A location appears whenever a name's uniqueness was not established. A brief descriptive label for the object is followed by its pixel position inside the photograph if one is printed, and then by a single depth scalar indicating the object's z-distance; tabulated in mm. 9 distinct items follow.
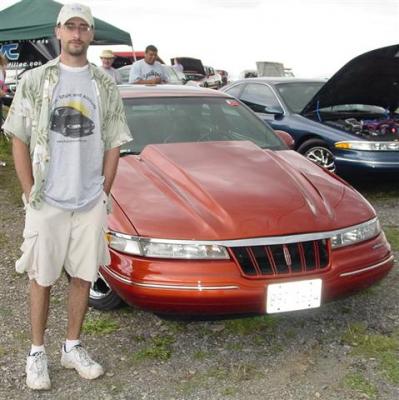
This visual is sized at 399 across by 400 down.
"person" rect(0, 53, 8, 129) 7609
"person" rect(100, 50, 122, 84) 9352
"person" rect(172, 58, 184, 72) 15766
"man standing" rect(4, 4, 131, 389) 2395
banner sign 11773
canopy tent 10289
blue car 6168
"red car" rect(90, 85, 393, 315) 2705
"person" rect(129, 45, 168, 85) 8531
